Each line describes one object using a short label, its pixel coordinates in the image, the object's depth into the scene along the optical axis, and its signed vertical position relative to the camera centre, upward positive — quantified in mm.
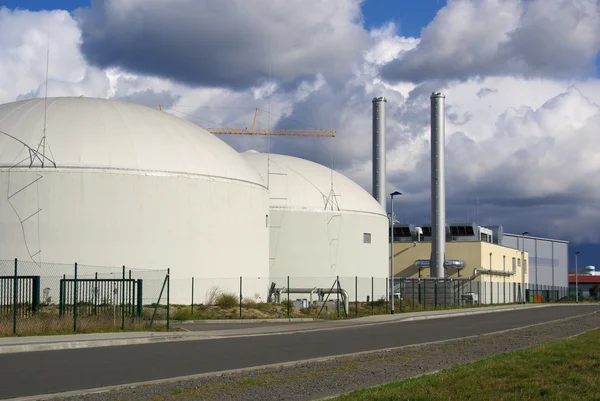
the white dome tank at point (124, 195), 38688 +3472
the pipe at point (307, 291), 48981 -1773
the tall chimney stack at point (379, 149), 81250 +11861
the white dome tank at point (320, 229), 55000 +2414
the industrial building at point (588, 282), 126388 -3647
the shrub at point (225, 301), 41422 -2046
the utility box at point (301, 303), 49103 -2573
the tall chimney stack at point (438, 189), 77062 +7314
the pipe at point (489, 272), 80888 -1014
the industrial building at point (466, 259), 81812 +416
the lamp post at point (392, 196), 44278 +3796
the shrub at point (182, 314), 34812 -2356
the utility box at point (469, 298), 70638 -3180
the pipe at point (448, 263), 80500 -22
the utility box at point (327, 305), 44750 -2507
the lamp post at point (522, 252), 83075 +1294
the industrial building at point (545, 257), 114812 +925
